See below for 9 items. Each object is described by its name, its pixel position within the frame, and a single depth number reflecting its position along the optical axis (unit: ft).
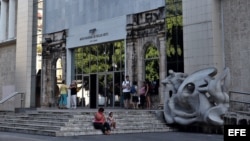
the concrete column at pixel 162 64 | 78.10
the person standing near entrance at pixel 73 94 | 85.15
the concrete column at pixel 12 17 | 124.06
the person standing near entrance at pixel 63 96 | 88.27
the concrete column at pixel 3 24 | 126.72
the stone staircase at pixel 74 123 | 53.26
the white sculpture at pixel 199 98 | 53.31
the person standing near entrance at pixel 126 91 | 78.69
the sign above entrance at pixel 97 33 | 88.17
